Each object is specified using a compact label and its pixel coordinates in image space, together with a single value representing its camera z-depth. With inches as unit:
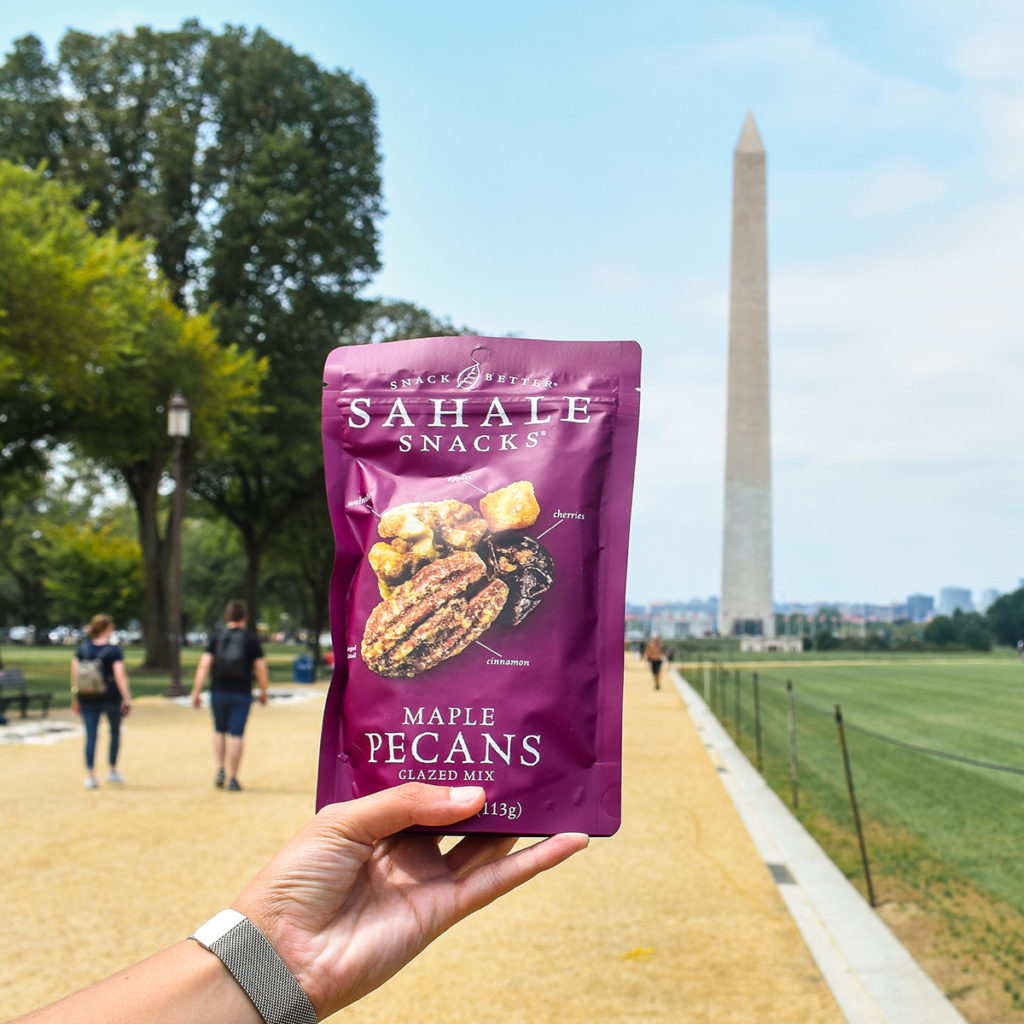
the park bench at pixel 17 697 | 722.5
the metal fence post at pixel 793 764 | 444.5
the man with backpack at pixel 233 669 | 432.1
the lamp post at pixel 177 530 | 930.7
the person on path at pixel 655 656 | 1242.6
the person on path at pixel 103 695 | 453.7
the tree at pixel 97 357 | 912.9
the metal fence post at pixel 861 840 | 289.7
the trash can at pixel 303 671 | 1307.8
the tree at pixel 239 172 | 1341.0
